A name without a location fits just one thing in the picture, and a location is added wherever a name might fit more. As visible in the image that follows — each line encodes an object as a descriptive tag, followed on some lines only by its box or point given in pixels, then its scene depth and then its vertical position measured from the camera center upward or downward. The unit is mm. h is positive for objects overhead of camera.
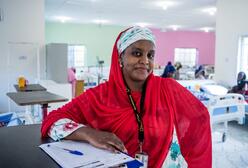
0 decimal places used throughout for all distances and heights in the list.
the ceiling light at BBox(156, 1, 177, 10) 6547 +1381
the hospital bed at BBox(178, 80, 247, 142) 3621 -565
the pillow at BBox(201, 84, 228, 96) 5082 -470
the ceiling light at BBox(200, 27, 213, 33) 12342 +1522
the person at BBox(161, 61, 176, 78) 7859 -239
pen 849 -276
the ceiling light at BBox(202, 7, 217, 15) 7422 +1413
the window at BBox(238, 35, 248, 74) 6083 +190
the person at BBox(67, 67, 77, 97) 7039 -464
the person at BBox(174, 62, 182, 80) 8462 -311
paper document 754 -274
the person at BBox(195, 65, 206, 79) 9158 -328
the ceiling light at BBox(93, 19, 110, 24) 10203 +1469
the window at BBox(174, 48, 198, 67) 13526 +330
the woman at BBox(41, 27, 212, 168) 1104 -198
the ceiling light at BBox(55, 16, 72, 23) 9424 +1433
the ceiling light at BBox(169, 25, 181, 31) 11658 +1495
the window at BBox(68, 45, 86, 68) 11070 +215
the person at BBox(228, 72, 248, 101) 5364 -441
